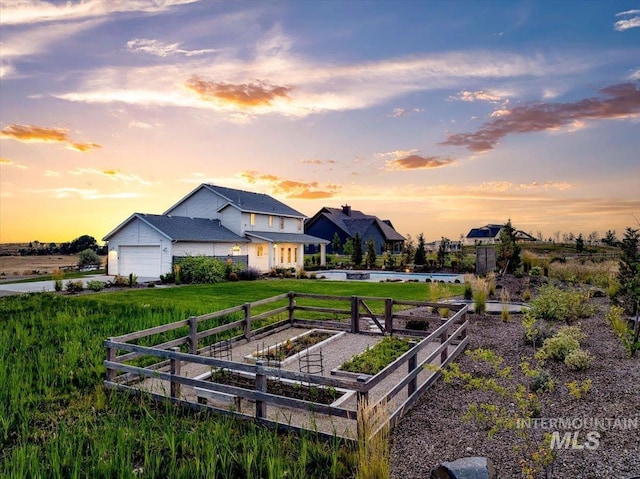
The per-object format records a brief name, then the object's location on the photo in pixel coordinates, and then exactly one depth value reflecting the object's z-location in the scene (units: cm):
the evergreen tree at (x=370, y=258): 4291
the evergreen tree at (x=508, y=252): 2772
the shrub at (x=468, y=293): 1780
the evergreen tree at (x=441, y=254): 3856
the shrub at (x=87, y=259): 3891
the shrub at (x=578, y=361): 765
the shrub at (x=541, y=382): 671
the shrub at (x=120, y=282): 2448
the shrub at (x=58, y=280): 2227
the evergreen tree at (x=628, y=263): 1169
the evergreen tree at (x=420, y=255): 4062
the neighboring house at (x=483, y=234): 9075
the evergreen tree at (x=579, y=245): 4525
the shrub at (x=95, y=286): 2245
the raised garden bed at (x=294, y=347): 945
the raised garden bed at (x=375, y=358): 839
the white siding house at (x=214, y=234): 2952
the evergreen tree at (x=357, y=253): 4403
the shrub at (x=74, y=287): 2199
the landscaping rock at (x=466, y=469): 417
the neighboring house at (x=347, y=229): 5806
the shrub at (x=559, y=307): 1234
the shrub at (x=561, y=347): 826
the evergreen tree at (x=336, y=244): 5547
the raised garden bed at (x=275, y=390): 650
